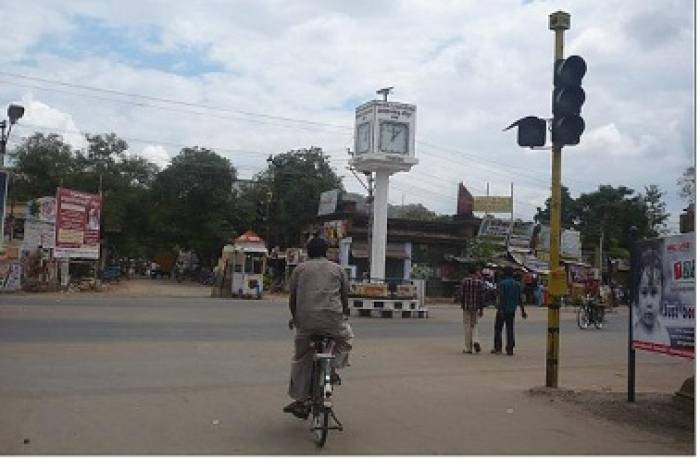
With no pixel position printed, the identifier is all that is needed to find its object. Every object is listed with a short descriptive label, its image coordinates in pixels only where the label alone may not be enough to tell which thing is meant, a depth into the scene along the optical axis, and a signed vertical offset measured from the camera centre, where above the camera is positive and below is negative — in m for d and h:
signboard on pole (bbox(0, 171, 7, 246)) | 17.77 +1.85
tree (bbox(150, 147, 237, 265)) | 59.59 +6.07
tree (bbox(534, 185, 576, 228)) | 67.00 +7.28
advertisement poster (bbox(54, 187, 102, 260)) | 33.75 +2.22
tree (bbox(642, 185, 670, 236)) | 63.56 +7.43
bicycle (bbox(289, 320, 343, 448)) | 6.48 -0.91
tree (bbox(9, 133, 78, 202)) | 53.41 +7.46
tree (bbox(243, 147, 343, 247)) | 59.00 +7.12
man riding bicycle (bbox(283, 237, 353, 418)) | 7.11 -0.30
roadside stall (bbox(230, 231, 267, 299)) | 37.72 +0.76
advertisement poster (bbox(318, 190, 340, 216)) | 48.84 +5.33
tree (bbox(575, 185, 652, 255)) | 63.62 +6.89
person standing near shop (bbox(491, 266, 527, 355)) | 15.02 -0.32
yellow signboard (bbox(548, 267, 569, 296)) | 9.70 +0.16
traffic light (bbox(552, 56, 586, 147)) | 9.55 +2.43
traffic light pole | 9.73 +0.58
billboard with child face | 8.07 +0.04
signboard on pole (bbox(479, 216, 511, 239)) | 49.66 +4.21
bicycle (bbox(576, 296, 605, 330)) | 25.12 -0.60
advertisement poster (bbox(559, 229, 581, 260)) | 54.69 +3.65
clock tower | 33.91 +6.22
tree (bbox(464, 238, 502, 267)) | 47.25 +2.57
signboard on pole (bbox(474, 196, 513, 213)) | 53.16 +6.11
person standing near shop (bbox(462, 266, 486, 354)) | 15.05 -0.29
